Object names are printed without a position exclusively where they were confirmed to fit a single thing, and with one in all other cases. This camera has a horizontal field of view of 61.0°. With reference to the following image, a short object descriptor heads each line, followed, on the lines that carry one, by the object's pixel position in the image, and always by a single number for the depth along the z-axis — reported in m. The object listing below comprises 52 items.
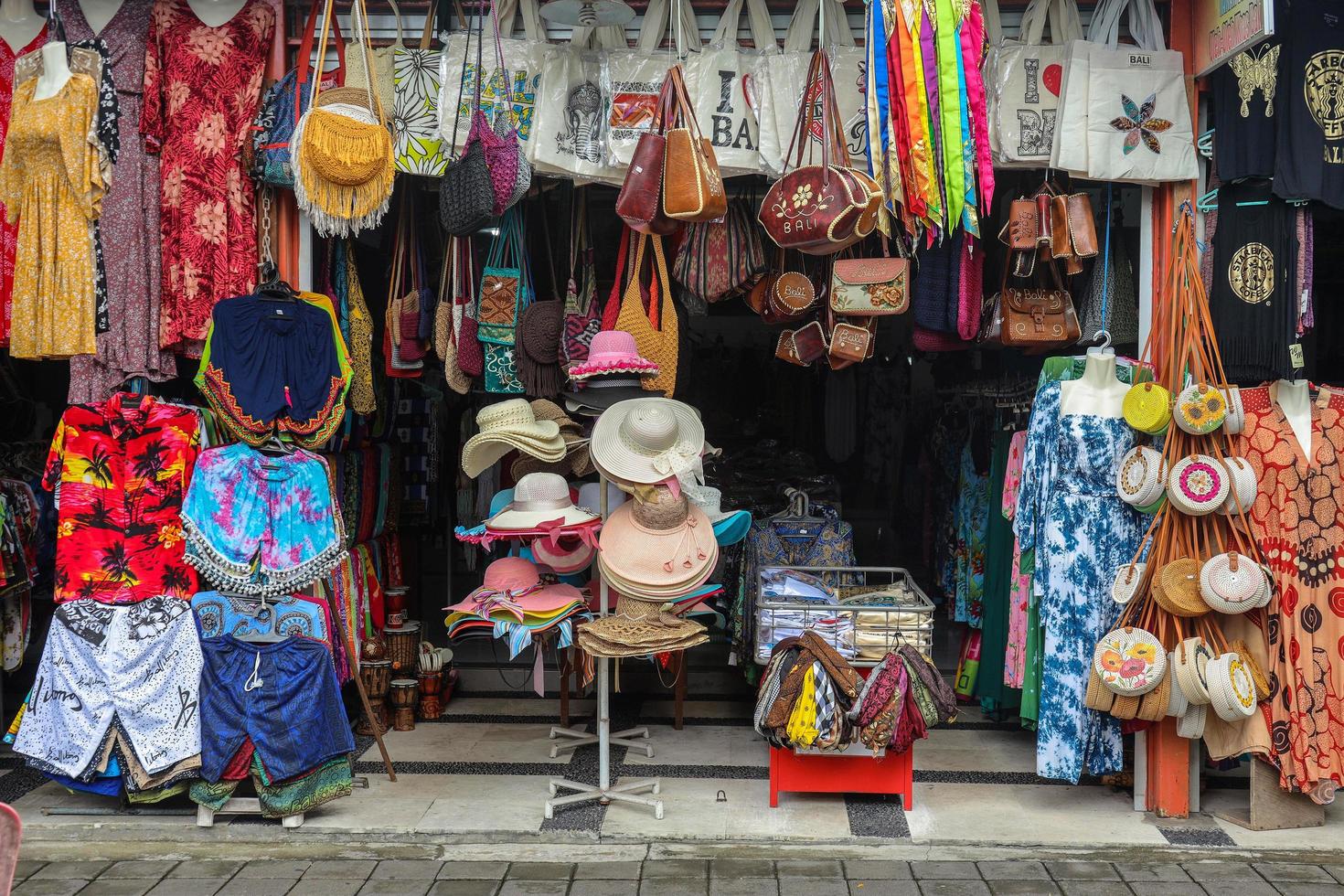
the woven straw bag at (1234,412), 4.78
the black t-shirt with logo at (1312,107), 4.71
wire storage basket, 5.04
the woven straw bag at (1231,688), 4.57
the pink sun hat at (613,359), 4.95
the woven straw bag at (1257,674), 4.71
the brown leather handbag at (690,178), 4.73
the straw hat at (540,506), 4.96
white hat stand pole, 4.88
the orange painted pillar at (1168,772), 4.85
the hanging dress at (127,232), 5.07
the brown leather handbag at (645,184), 4.77
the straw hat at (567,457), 5.44
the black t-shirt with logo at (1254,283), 4.76
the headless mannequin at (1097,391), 5.05
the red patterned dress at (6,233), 5.19
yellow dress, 4.90
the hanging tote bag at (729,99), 5.17
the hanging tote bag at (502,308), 5.71
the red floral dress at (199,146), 5.10
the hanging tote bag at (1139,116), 5.05
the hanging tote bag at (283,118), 5.08
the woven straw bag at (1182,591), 4.69
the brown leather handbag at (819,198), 4.64
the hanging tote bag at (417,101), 5.21
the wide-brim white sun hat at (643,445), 4.75
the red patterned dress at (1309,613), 4.68
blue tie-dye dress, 5.01
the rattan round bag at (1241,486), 4.66
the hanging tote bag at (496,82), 5.17
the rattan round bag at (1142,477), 4.79
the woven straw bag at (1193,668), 4.62
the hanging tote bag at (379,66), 5.12
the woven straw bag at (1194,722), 4.72
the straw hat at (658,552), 4.76
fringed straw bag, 4.79
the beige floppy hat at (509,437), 5.05
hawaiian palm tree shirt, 4.79
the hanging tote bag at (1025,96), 5.11
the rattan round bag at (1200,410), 4.73
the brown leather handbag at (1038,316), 5.63
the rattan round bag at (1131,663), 4.66
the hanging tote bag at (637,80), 5.18
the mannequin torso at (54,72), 4.87
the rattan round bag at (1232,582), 4.55
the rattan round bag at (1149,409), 4.87
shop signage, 4.52
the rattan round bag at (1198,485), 4.66
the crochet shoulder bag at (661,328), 5.49
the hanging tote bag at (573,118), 5.17
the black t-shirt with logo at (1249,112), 4.79
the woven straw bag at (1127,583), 4.81
